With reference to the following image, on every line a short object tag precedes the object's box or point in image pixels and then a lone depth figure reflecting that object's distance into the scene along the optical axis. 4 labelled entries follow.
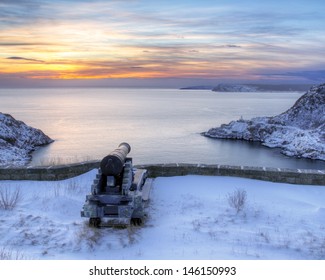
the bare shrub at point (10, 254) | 5.68
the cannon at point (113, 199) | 7.33
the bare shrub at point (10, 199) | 8.20
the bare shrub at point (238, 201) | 8.34
